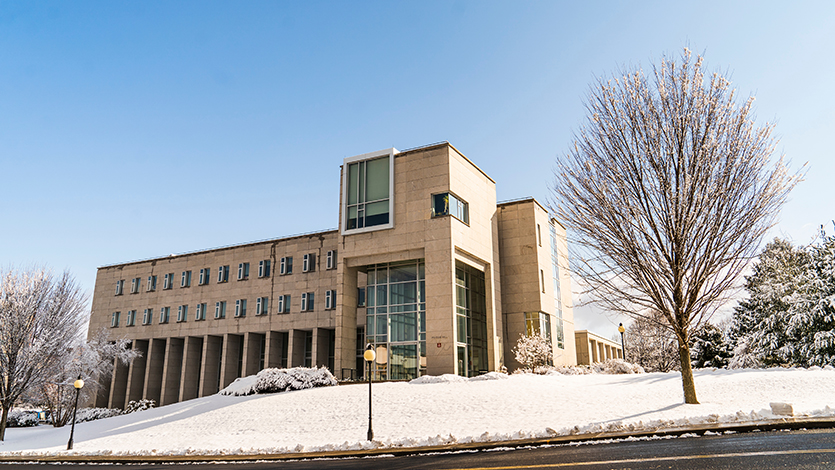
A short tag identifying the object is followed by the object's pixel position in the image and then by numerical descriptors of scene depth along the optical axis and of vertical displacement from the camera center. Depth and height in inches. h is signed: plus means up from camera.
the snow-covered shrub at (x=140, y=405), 1841.5 -92.4
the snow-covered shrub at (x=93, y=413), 1780.3 -114.8
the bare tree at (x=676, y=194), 699.4 +233.8
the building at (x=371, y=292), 1342.3 +254.4
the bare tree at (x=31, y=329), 1216.2 +116.1
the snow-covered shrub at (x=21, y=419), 1756.9 -127.6
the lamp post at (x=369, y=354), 753.0 +29.5
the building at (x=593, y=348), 2132.1 +111.2
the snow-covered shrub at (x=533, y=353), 1423.5 +55.7
